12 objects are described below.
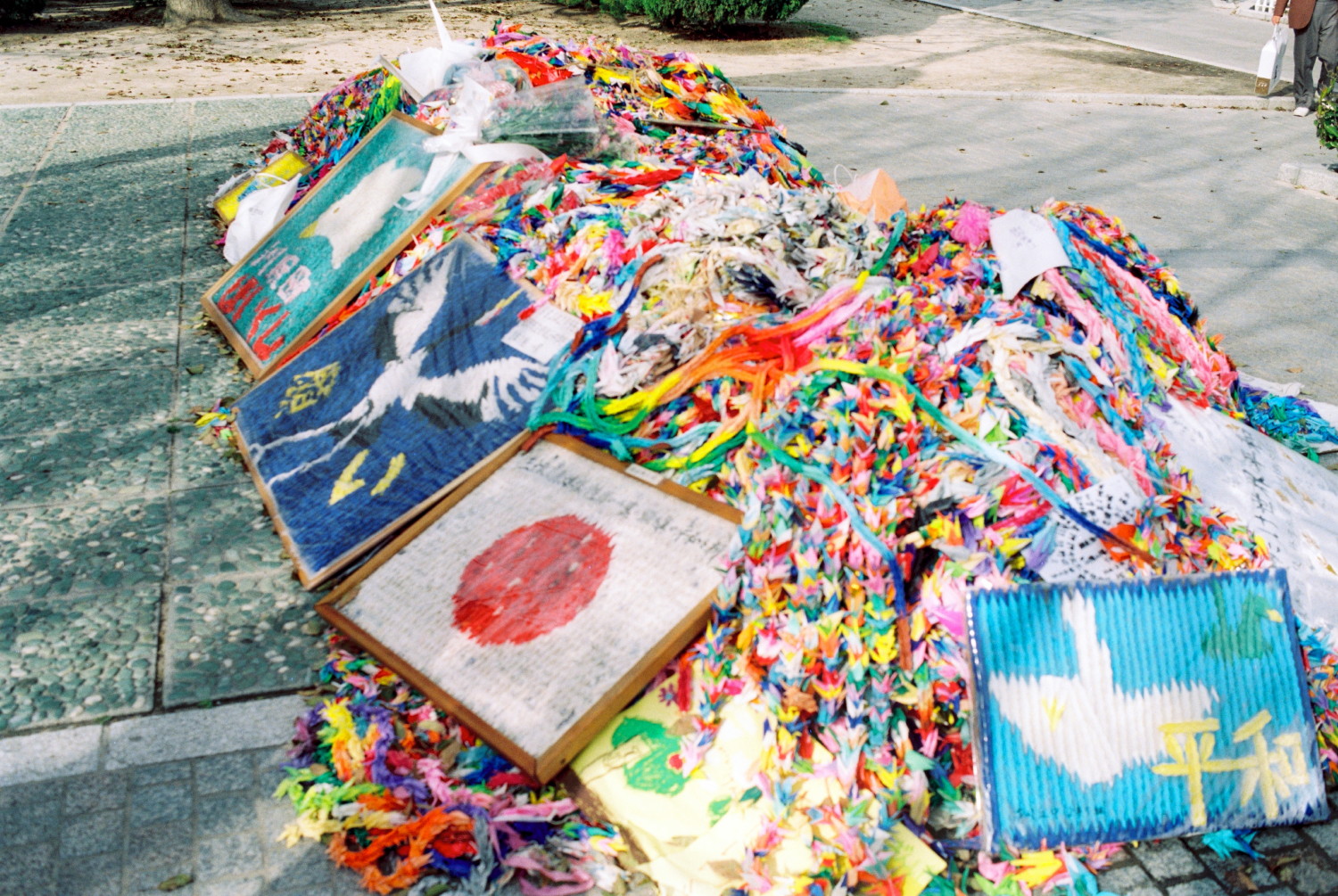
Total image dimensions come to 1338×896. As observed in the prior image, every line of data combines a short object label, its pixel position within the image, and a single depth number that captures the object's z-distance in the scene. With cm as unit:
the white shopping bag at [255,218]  580
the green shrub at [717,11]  1418
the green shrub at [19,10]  1401
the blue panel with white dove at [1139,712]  239
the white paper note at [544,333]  357
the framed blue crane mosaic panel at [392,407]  337
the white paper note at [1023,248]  335
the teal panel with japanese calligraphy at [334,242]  456
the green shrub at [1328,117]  802
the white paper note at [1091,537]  262
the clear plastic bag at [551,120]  475
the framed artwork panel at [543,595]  258
